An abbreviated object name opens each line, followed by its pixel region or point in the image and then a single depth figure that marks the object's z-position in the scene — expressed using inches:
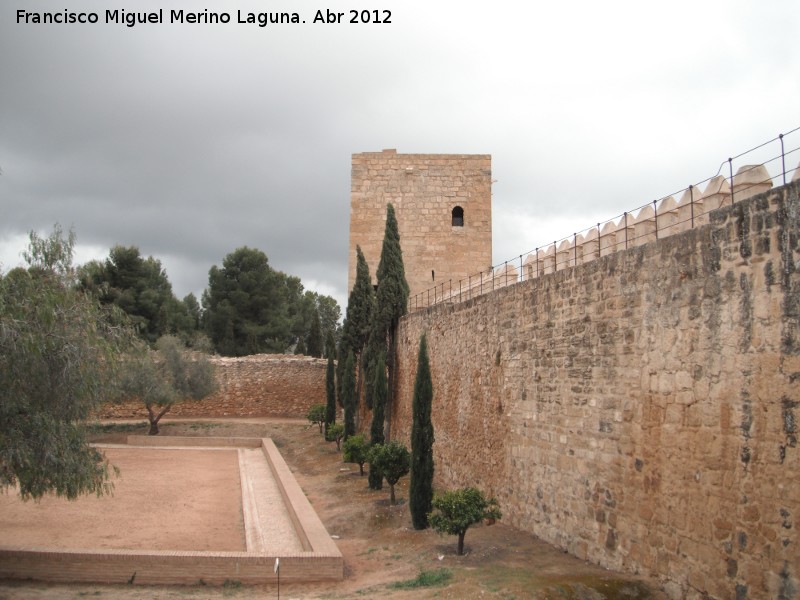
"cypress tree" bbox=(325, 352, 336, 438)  988.6
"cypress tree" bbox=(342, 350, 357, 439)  865.5
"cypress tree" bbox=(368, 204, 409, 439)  764.0
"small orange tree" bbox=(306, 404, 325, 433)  1053.8
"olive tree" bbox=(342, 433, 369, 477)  688.4
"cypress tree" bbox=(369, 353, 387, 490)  675.4
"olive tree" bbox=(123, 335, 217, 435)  1024.9
